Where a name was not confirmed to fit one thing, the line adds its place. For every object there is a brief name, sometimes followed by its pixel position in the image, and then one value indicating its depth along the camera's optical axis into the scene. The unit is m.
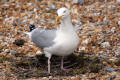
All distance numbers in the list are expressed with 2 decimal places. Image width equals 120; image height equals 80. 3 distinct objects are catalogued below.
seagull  10.80
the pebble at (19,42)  14.17
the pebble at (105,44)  13.52
